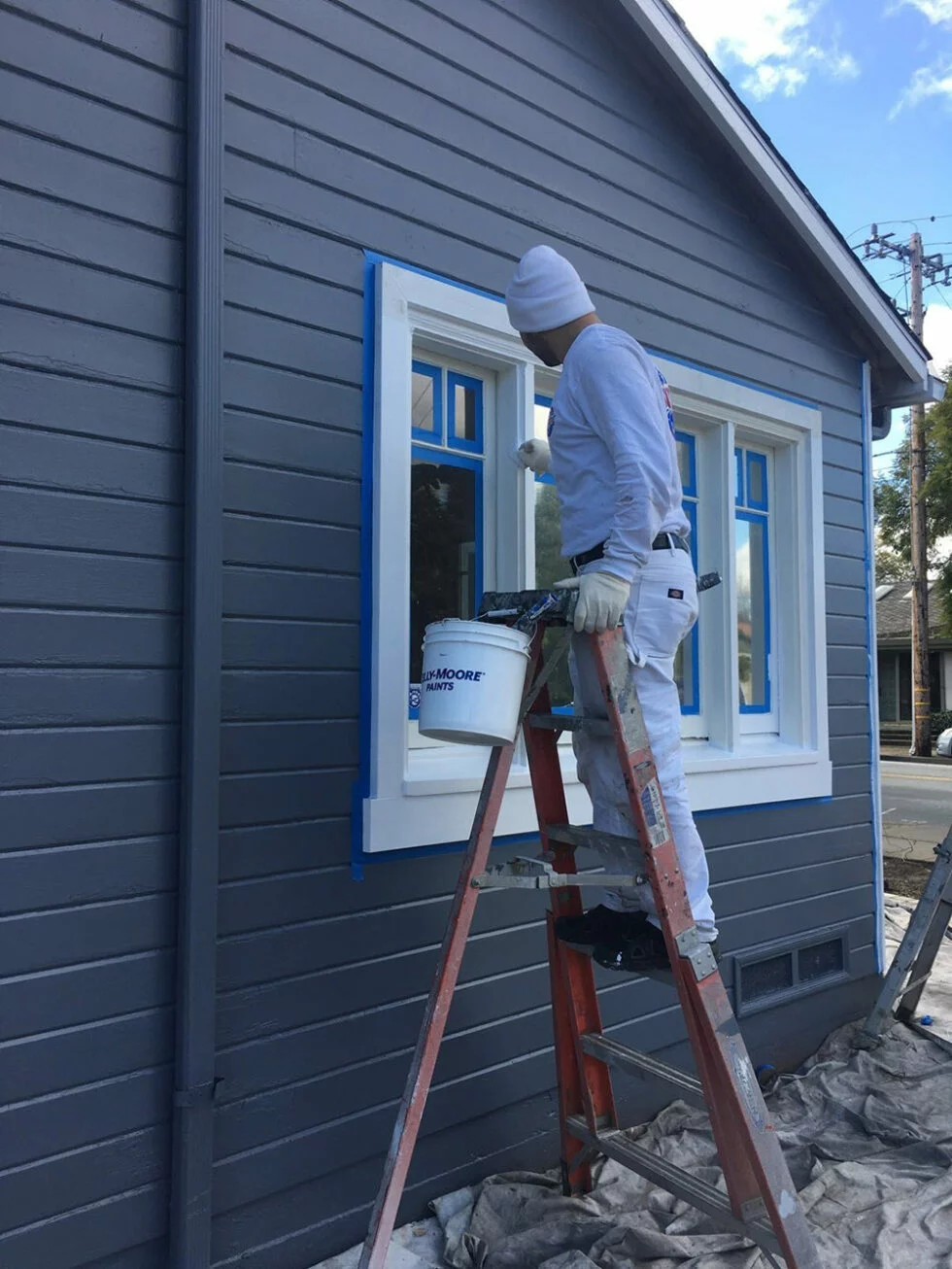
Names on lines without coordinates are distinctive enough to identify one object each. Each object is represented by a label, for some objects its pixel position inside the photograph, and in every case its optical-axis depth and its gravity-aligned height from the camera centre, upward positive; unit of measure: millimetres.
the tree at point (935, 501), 22406 +5347
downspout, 2354 +87
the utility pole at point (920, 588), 22938 +2759
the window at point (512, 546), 2910 +590
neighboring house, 29141 +930
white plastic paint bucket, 2053 +32
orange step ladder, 2059 -706
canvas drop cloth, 2586 -1533
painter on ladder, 2164 +385
